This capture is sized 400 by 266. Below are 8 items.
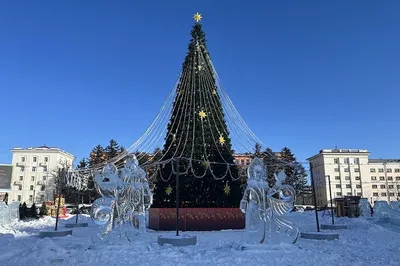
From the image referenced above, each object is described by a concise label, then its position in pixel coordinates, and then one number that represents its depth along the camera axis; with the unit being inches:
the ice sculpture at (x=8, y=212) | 634.2
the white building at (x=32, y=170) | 2672.2
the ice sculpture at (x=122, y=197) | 345.7
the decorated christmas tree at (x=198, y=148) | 577.0
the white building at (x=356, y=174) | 2709.2
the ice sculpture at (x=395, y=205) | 751.7
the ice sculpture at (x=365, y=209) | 918.5
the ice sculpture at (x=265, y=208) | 323.6
